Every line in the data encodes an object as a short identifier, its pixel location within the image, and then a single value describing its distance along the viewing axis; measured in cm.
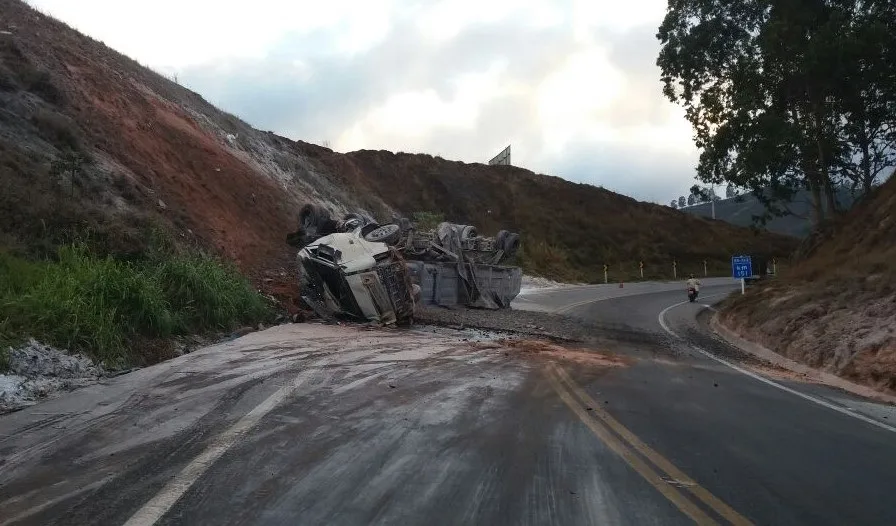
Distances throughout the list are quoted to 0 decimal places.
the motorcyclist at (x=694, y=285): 3266
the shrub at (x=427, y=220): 4622
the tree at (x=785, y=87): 2292
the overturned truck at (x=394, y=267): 1614
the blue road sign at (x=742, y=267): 2716
